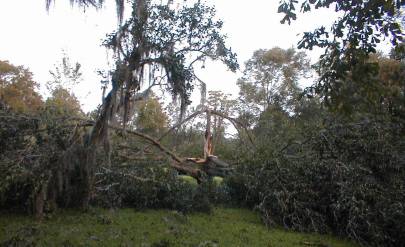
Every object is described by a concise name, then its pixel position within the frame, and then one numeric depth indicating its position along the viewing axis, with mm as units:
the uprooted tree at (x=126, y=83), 7461
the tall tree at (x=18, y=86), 30953
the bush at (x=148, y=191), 9398
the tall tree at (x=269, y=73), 35000
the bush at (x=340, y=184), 8398
